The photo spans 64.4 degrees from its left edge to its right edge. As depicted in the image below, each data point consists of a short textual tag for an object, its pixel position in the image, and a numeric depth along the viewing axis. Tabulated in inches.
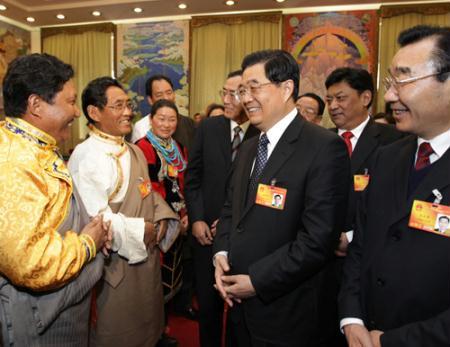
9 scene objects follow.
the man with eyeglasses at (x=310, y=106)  135.6
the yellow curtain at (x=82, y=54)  326.3
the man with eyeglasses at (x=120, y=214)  76.5
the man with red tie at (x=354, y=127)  78.5
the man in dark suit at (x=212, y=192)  95.9
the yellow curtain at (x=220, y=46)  293.4
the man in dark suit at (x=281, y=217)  55.5
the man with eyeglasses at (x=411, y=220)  42.8
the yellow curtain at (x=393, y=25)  268.4
